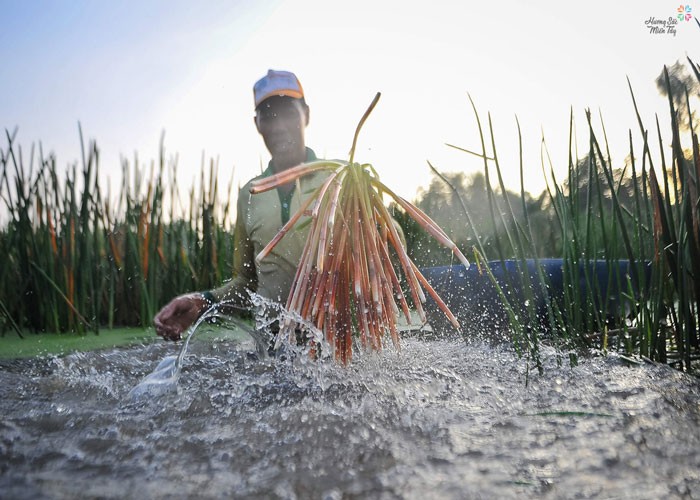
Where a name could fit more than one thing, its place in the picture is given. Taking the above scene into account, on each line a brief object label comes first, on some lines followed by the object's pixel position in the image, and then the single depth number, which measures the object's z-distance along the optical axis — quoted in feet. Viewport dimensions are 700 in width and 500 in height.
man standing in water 7.47
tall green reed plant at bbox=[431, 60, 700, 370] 4.12
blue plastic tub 8.34
